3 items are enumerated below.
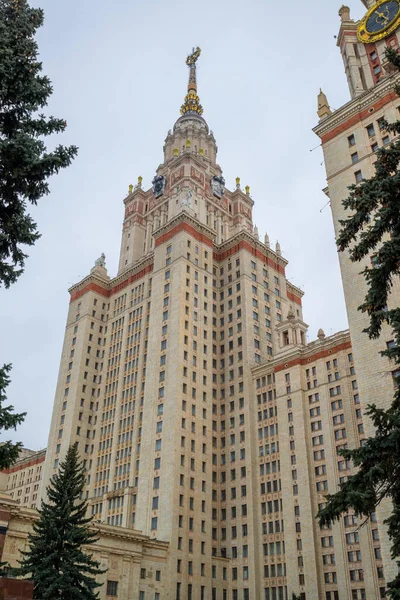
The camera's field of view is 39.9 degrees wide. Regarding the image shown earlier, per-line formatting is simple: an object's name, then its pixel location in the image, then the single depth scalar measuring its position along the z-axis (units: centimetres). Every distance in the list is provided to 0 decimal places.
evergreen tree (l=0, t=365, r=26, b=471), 1848
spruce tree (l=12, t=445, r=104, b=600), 3525
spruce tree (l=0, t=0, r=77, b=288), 2075
